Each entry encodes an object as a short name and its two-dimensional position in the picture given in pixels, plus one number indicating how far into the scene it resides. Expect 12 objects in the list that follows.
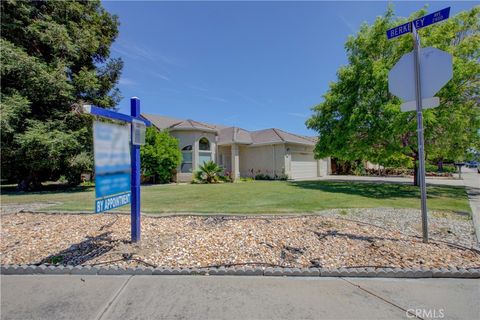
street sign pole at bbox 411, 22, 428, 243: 4.13
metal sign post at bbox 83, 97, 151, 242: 4.00
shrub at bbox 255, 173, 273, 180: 20.58
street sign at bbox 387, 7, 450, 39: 3.83
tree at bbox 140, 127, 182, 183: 16.89
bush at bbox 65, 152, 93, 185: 13.30
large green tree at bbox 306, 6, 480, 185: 10.54
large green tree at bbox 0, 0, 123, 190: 11.91
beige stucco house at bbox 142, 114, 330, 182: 19.31
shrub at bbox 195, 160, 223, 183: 17.49
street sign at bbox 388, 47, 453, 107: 4.04
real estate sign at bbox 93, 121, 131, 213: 3.29
